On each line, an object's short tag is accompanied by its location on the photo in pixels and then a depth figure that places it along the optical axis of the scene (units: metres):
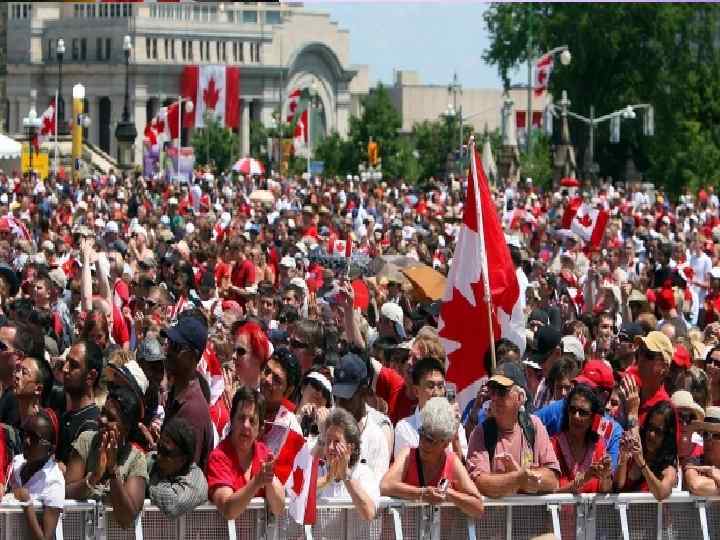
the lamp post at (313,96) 150.00
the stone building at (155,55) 148.88
